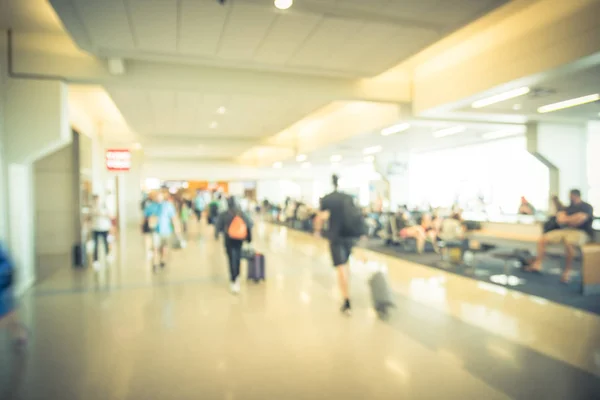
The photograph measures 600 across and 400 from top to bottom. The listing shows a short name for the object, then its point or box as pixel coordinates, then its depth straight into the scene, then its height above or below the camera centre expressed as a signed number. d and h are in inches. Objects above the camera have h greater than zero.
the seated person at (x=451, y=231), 373.4 -42.2
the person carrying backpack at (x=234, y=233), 266.1 -30.4
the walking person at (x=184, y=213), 698.8 -43.8
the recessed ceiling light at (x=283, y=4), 203.1 +95.4
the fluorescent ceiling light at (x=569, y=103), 375.9 +82.8
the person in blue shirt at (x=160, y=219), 337.1 -26.2
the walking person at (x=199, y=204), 810.3 -33.4
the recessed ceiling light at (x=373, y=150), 688.9 +67.5
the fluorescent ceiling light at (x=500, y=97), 331.3 +79.9
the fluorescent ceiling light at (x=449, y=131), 546.9 +80.0
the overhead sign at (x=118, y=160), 505.7 +36.6
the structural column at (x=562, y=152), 499.5 +44.1
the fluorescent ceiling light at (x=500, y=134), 564.0 +80.2
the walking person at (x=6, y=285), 142.4 -34.8
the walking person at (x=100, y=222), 358.0 -30.5
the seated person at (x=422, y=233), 430.9 -50.7
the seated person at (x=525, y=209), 523.8 -30.2
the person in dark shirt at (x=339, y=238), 217.3 -27.9
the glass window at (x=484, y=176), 714.8 +21.3
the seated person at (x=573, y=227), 299.6 -31.4
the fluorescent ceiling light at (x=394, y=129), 486.3 +74.2
